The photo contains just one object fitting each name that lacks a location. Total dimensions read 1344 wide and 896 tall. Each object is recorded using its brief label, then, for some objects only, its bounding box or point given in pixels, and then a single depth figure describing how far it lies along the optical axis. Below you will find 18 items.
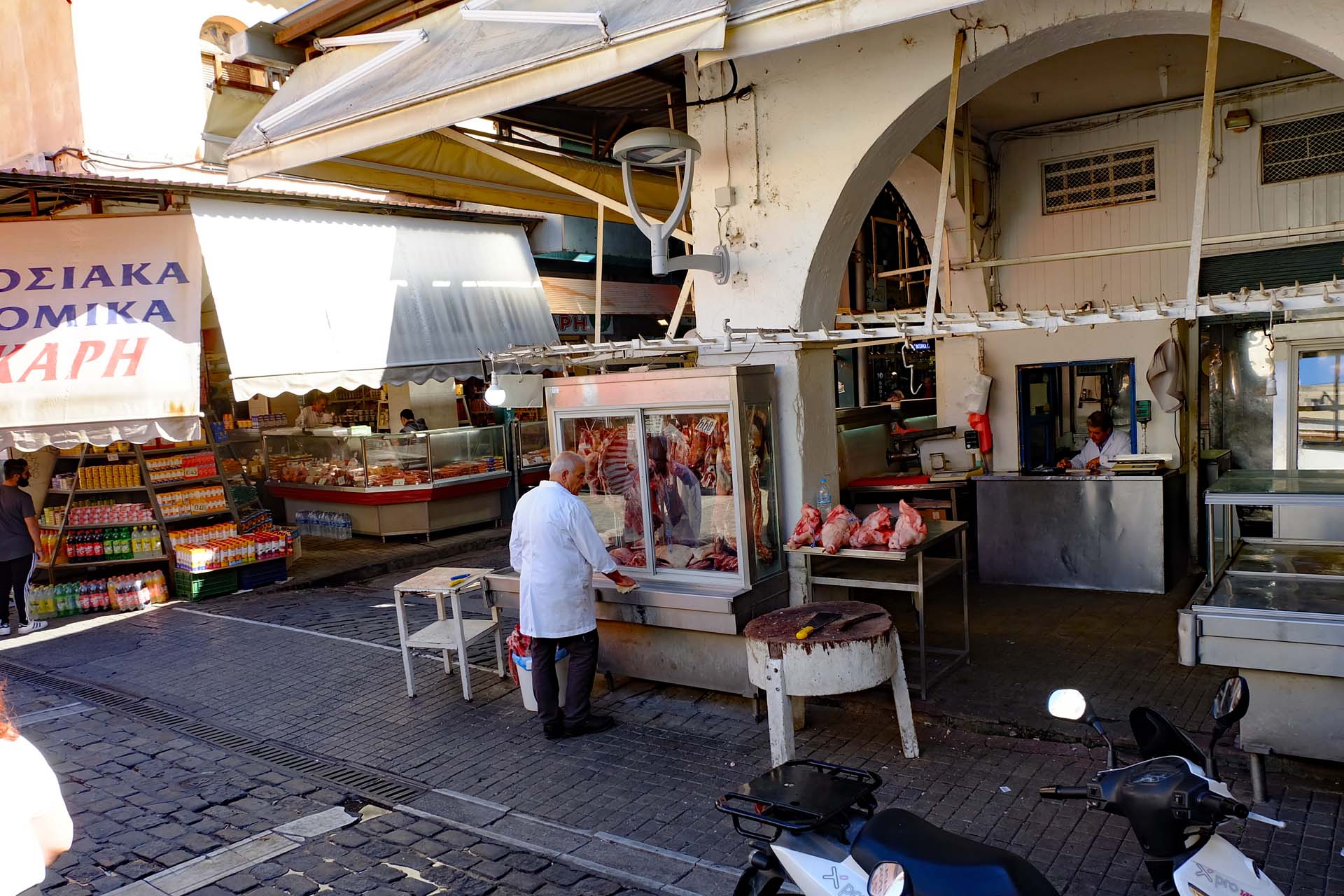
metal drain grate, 5.41
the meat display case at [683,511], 6.09
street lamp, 5.68
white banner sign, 9.05
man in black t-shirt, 9.43
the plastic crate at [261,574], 10.99
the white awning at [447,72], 4.50
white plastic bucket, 6.25
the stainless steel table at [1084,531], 8.32
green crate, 10.63
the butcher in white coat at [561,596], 5.92
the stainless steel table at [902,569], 5.84
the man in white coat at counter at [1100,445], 9.08
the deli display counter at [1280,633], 4.19
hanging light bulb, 6.83
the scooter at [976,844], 2.60
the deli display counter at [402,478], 13.19
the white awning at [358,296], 9.38
